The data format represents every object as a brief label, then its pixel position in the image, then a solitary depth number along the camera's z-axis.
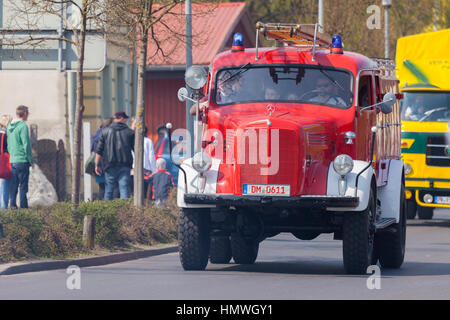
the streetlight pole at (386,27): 37.06
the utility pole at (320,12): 30.18
